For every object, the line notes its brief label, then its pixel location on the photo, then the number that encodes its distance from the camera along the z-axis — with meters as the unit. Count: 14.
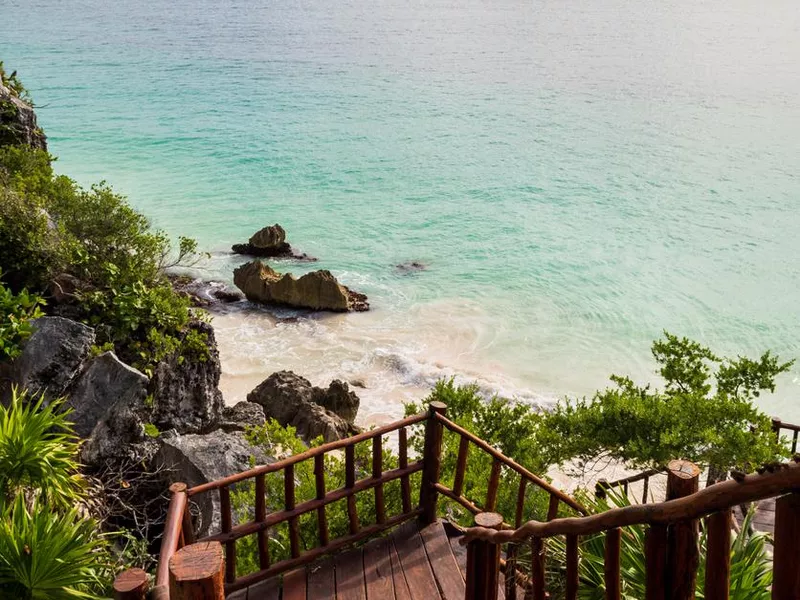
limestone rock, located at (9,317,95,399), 8.49
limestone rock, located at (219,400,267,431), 11.40
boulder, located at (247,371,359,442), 12.57
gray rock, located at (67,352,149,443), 8.70
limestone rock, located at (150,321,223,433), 10.05
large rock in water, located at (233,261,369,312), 20.42
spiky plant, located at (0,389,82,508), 6.07
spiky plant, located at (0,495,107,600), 5.03
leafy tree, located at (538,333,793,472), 9.29
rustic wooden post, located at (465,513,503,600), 3.81
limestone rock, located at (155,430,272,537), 8.15
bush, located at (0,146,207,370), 9.92
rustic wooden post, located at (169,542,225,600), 2.69
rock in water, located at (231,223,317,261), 25.53
